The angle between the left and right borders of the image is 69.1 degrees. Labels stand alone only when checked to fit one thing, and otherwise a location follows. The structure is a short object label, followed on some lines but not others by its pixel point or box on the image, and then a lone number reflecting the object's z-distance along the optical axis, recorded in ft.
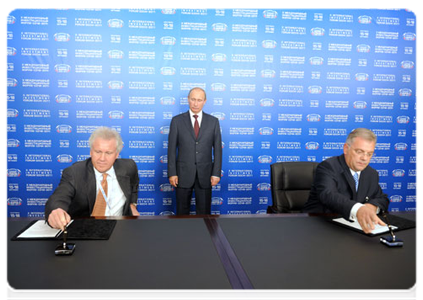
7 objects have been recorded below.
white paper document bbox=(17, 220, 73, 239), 4.71
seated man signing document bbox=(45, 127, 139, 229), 6.21
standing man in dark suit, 11.65
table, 3.31
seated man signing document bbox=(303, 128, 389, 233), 6.59
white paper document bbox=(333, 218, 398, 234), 5.20
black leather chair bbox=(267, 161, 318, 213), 8.29
